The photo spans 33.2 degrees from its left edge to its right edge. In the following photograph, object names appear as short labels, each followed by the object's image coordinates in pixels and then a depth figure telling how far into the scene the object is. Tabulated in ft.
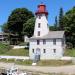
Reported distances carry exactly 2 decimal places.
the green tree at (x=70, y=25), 112.60
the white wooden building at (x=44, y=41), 96.08
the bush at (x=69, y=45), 110.21
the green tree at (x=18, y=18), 140.91
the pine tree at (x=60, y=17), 143.65
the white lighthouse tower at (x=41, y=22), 100.52
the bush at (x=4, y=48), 114.31
